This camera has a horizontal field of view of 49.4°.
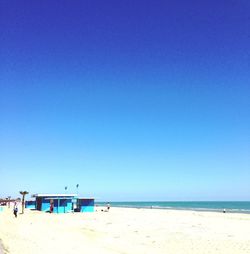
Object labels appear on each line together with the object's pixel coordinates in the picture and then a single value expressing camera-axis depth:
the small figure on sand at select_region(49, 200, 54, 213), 33.87
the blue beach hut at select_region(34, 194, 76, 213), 34.63
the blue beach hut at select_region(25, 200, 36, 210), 46.64
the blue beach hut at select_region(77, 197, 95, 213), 36.97
